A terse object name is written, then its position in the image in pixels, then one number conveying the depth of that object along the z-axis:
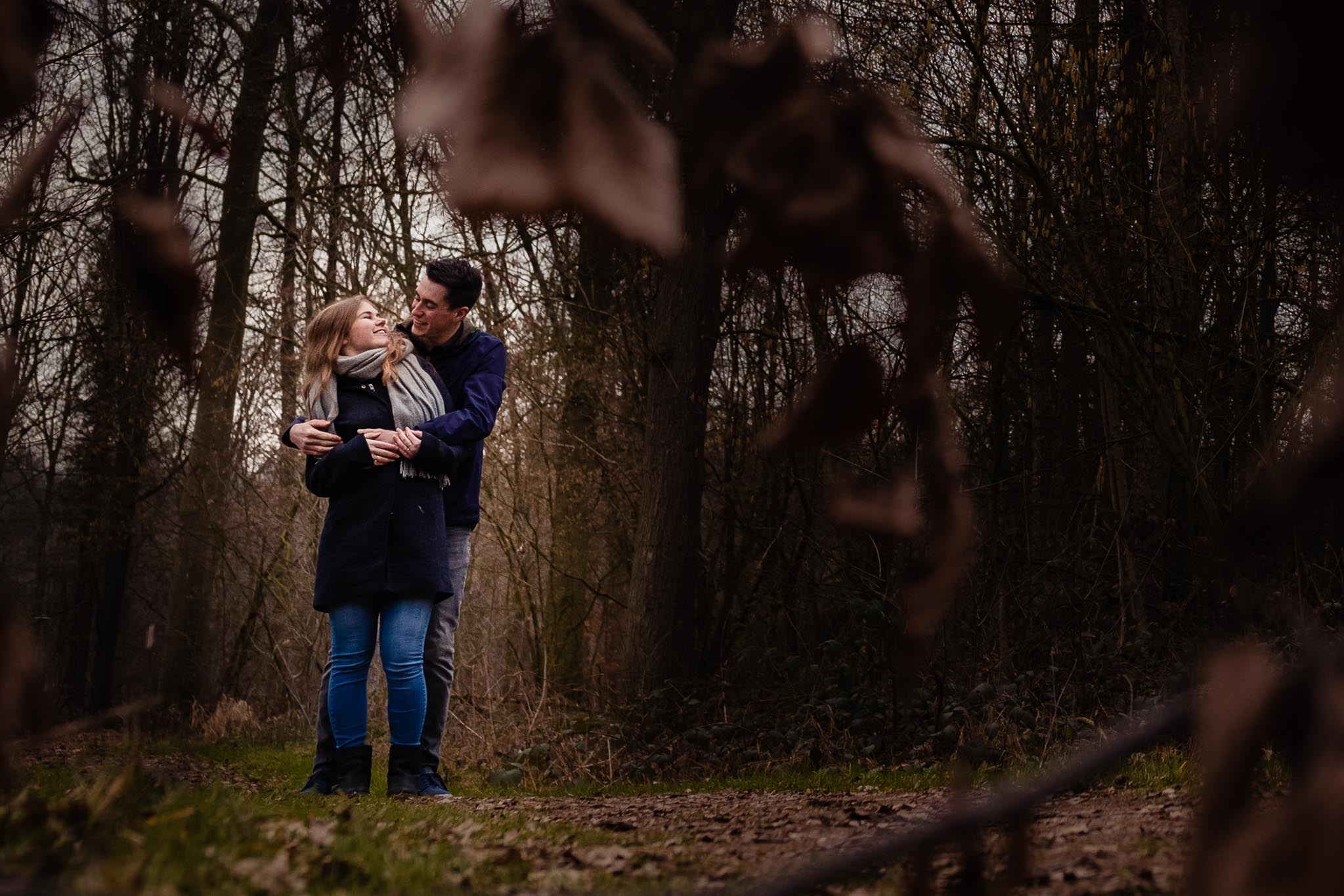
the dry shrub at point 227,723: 11.27
